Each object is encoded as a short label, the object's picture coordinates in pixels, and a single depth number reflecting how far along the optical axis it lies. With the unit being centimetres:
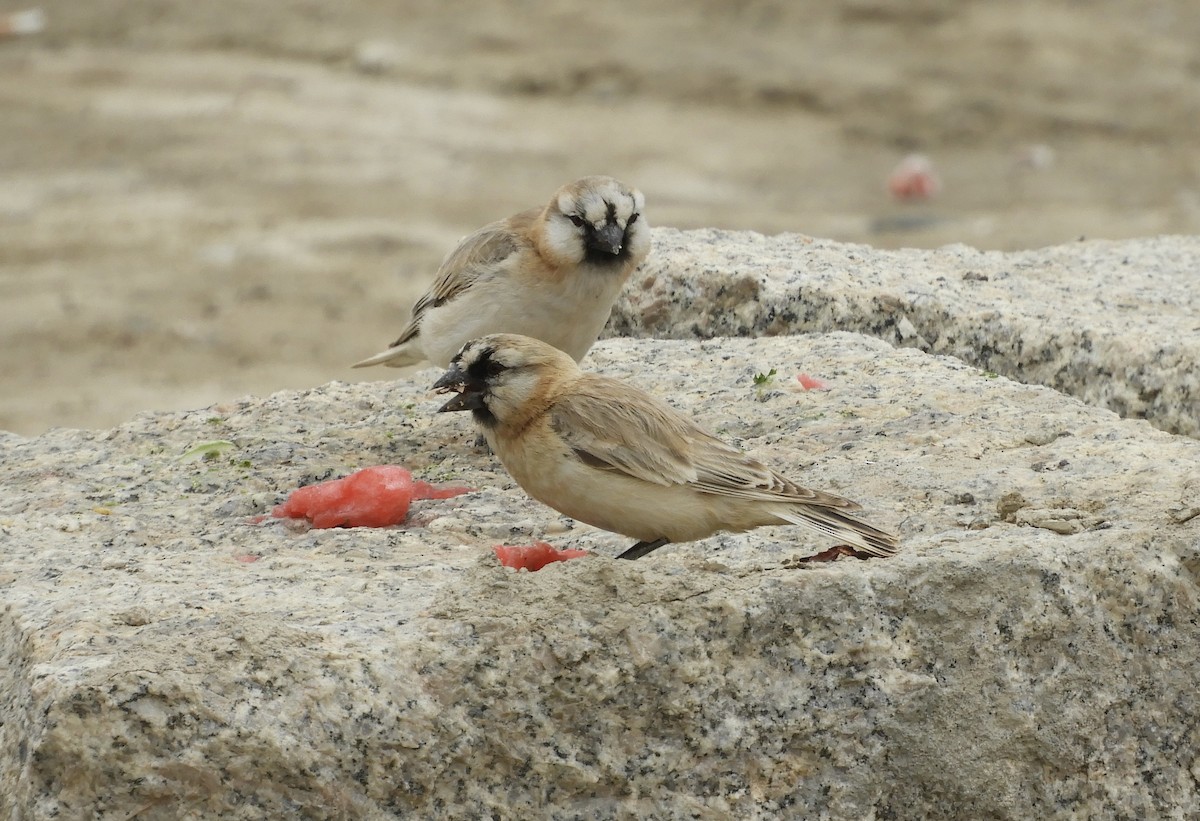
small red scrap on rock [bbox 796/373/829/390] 1072
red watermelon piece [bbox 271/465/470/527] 927
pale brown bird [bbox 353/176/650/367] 1177
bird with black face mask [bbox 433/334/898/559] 820
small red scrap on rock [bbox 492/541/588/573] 834
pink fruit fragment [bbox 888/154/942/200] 2905
